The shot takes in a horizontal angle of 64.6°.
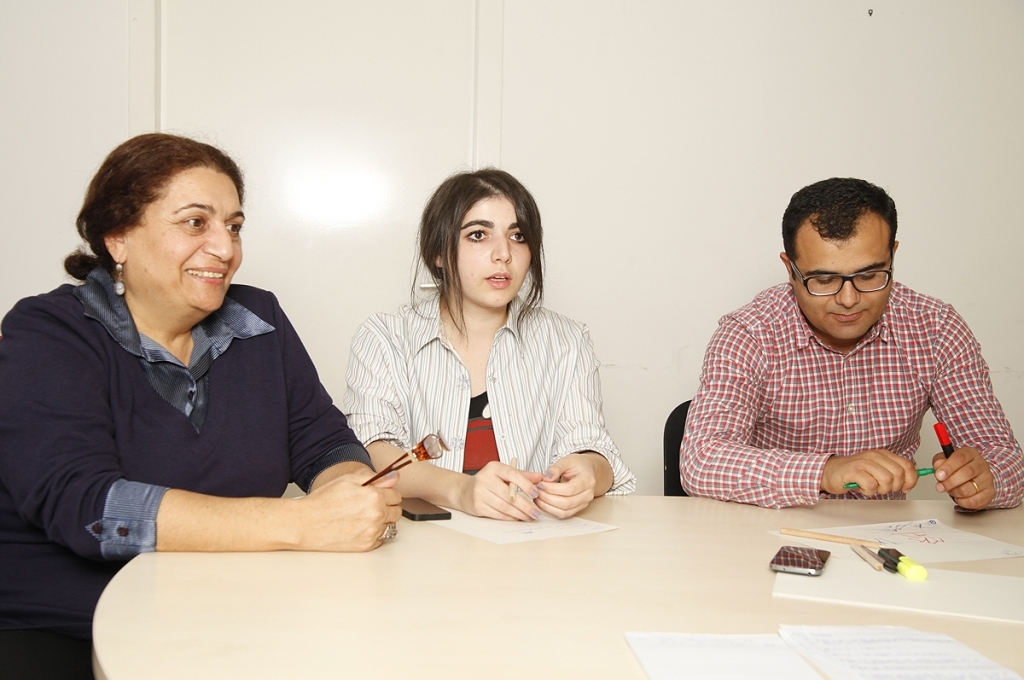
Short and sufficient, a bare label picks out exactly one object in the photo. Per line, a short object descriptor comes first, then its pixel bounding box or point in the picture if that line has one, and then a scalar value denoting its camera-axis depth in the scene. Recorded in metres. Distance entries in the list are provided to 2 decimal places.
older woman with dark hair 1.22
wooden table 0.83
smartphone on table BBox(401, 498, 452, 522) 1.46
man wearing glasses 1.97
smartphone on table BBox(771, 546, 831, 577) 1.18
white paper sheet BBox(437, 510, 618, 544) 1.36
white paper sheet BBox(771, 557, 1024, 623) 1.04
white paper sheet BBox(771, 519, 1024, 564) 1.32
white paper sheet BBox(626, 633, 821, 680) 0.81
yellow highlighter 1.17
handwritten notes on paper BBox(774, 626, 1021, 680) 0.82
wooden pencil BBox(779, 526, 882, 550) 1.37
